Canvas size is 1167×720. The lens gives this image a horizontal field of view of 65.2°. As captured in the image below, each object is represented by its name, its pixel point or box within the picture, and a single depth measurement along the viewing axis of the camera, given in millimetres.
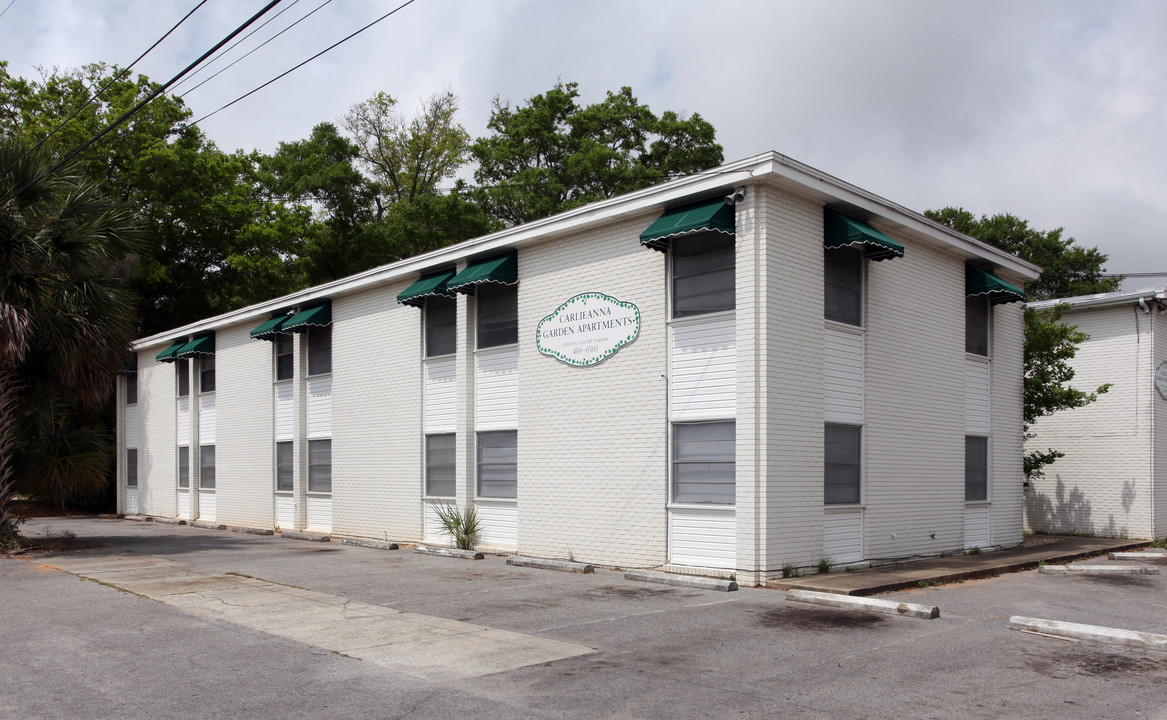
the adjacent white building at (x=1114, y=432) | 19594
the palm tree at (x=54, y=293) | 16500
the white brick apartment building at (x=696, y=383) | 12844
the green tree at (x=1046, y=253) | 38188
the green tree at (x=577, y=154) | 34250
